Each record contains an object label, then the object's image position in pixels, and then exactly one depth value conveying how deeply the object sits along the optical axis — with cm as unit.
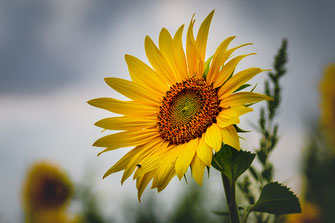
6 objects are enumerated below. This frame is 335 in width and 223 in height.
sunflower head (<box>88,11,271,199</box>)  132
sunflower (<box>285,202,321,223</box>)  258
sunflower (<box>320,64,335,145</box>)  459
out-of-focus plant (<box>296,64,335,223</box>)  311
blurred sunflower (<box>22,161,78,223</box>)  451
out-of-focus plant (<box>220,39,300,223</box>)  118
